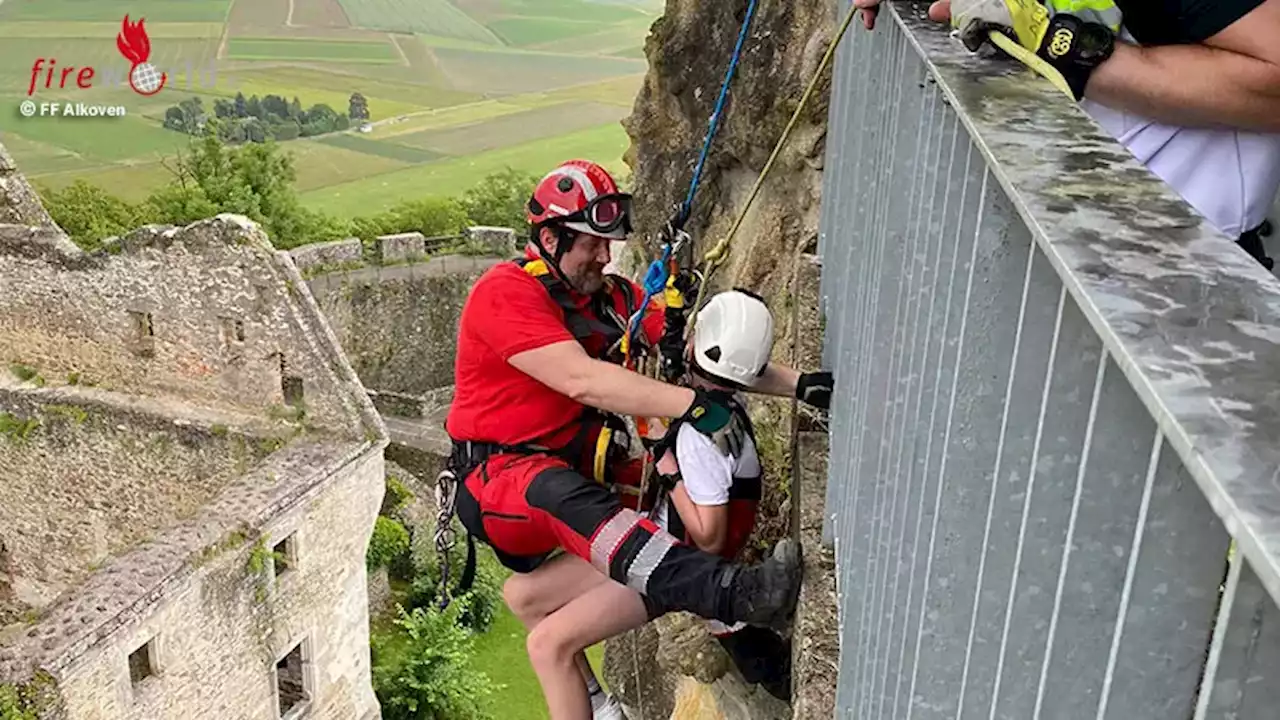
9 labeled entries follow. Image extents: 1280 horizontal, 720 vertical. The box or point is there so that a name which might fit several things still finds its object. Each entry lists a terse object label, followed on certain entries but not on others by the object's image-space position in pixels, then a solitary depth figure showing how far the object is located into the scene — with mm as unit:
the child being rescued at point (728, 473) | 4207
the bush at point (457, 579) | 18656
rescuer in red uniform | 4211
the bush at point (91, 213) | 25984
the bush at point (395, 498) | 20453
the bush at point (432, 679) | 15297
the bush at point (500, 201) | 30859
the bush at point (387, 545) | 18766
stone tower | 10438
